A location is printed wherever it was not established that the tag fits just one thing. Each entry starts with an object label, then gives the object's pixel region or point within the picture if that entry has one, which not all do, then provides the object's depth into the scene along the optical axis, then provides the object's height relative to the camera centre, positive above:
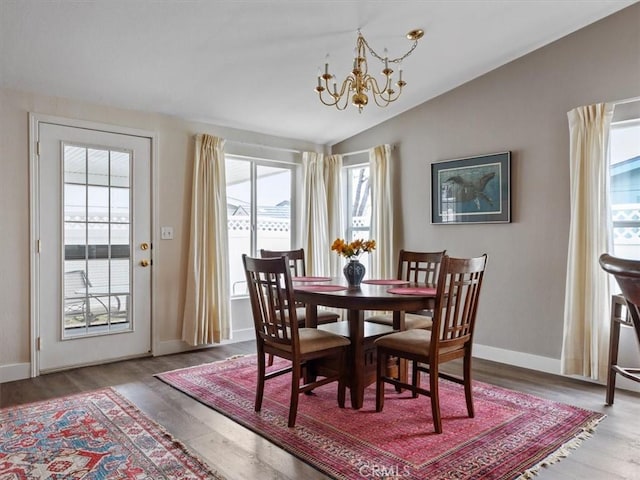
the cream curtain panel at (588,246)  3.25 -0.06
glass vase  3.12 -0.26
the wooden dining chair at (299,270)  3.61 -0.32
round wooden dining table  2.58 -0.40
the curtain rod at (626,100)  3.18 +1.00
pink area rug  2.10 -1.09
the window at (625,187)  3.24 +0.38
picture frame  3.90 +0.45
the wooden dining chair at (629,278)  0.93 -0.09
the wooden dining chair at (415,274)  3.31 -0.31
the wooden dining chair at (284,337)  2.54 -0.62
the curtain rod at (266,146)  4.72 +1.01
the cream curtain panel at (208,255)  4.23 -0.18
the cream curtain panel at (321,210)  5.17 +0.32
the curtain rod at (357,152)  4.81 +1.00
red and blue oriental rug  2.05 -1.10
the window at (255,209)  4.80 +0.32
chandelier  2.92 +1.36
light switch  4.18 +0.03
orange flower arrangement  3.15 -0.07
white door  3.57 -0.09
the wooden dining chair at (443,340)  2.43 -0.61
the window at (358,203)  5.25 +0.41
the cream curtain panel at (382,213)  4.73 +0.26
